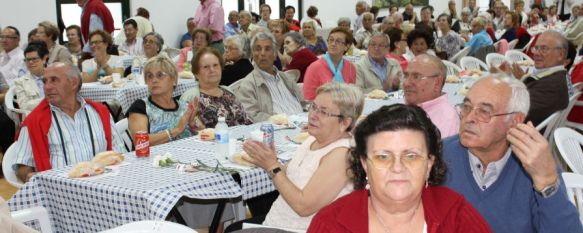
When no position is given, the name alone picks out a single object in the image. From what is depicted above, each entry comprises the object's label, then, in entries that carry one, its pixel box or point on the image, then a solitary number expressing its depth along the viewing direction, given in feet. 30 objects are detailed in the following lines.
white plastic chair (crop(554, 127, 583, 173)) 11.14
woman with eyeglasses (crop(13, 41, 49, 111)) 19.63
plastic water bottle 11.60
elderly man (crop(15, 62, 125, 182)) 11.91
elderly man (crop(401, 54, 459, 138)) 11.76
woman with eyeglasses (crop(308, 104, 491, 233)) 6.10
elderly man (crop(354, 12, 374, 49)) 38.29
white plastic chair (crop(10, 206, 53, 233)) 9.64
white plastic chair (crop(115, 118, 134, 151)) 13.88
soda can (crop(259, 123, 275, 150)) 11.05
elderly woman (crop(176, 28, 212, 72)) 25.88
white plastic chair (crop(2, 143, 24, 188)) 11.94
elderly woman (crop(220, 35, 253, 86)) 19.86
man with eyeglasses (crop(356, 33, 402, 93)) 20.58
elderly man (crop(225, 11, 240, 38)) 40.99
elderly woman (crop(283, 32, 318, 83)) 22.90
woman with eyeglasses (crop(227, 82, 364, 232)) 8.74
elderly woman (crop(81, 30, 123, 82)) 23.38
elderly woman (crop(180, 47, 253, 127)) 14.43
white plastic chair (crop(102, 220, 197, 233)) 7.29
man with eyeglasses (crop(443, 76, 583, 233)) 6.86
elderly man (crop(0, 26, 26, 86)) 24.72
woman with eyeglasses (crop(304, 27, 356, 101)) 18.80
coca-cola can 11.25
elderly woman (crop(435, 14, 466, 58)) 35.19
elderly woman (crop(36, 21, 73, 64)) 24.66
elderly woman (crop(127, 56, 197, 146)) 13.28
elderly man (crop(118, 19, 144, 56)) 29.81
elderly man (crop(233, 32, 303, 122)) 15.92
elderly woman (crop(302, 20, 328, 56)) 31.60
